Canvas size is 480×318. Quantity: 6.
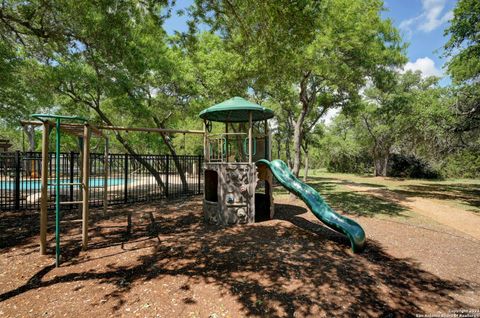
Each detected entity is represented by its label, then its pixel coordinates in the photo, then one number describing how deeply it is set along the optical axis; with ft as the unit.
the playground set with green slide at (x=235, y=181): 16.87
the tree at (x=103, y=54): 26.66
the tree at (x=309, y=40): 21.06
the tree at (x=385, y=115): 75.75
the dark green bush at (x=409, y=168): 93.91
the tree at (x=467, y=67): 33.71
